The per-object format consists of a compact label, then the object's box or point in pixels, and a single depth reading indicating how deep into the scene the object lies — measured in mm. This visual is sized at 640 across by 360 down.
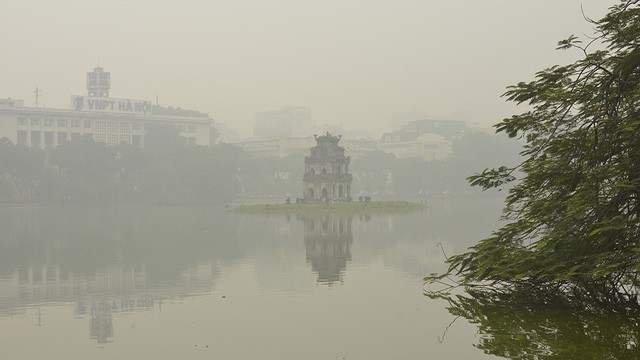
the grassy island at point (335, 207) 89938
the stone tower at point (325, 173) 96625
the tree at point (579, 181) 14023
